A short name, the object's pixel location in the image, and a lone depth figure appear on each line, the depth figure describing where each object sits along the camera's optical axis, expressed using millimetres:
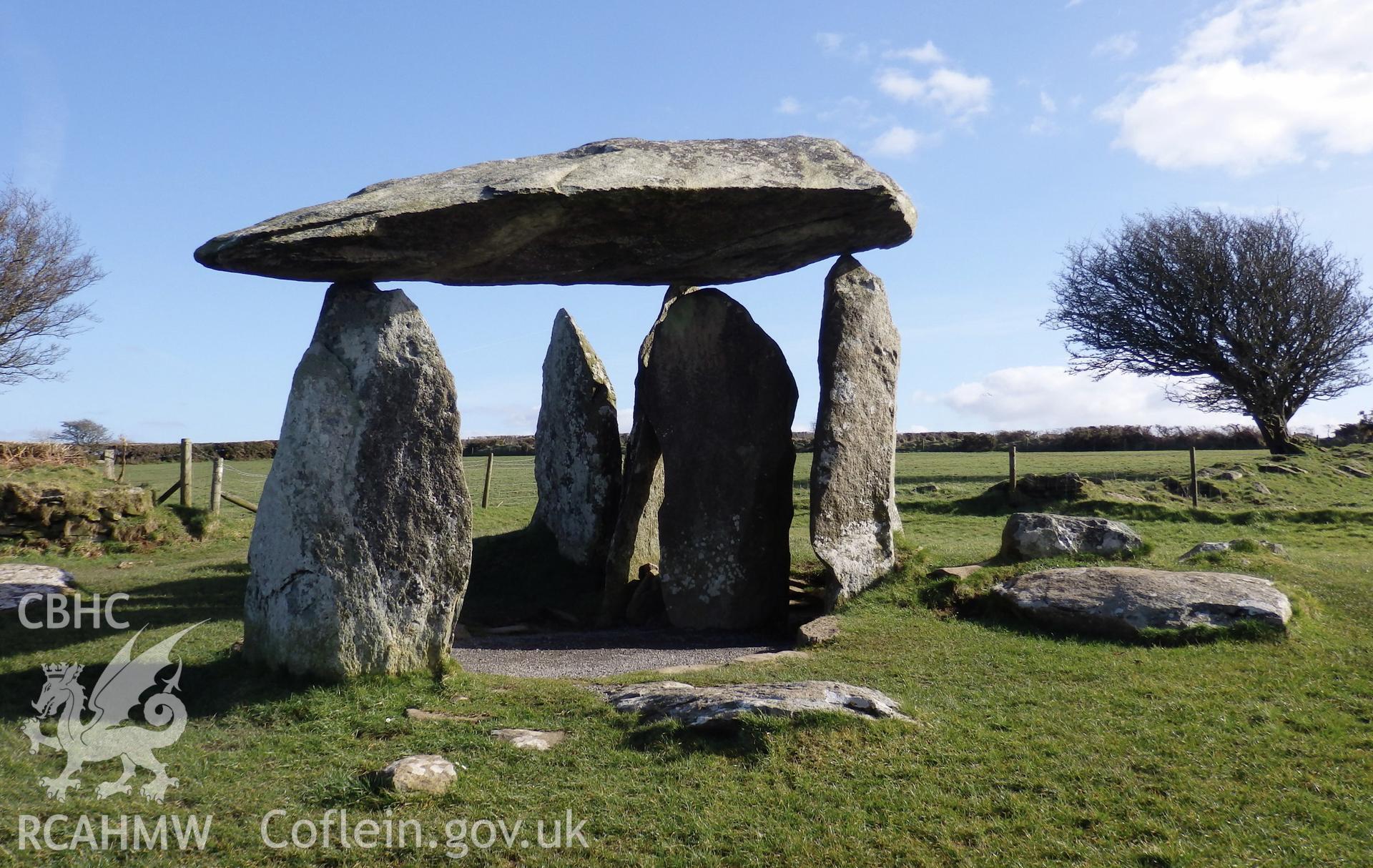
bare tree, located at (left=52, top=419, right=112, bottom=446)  43781
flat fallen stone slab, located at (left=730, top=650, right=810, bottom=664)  10703
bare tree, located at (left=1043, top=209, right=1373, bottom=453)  37750
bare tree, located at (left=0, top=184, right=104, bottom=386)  31625
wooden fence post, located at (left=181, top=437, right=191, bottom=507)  21688
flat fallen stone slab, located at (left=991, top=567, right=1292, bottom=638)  10820
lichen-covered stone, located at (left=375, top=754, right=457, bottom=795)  7109
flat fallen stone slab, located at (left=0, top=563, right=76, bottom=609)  13773
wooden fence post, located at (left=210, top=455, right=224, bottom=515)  21844
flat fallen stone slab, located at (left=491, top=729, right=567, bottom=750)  7980
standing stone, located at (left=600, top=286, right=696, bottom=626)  14945
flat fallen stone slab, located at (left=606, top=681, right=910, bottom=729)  7891
